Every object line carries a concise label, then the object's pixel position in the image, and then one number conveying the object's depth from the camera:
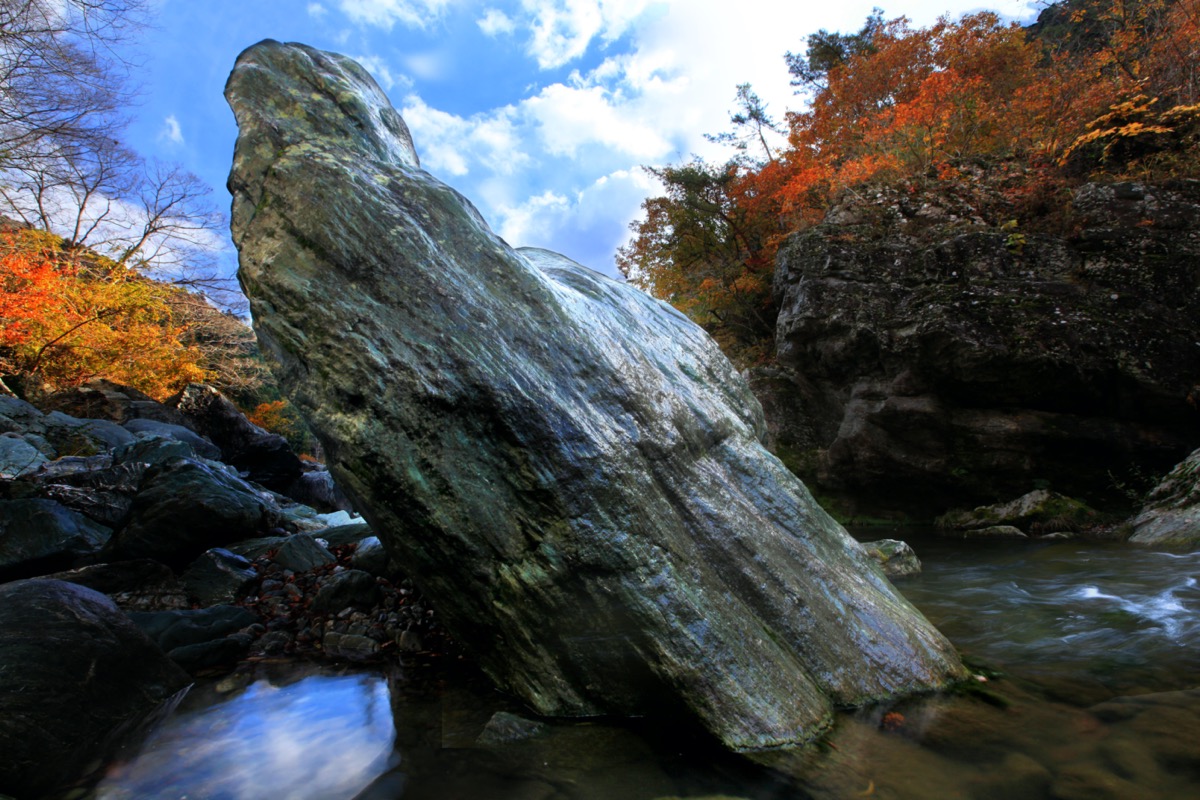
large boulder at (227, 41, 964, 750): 3.28
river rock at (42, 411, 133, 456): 13.55
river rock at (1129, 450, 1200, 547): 7.68
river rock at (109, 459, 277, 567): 6.94
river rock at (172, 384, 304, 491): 19.94
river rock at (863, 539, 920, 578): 7.64
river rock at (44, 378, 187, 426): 18.50
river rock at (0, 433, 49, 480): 10.30
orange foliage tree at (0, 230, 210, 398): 18.33
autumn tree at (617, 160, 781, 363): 20.78
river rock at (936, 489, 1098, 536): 9.89
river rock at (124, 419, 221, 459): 17.06
